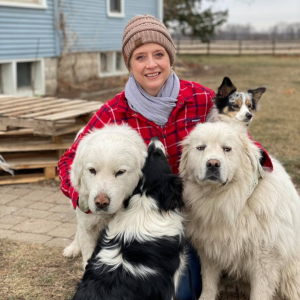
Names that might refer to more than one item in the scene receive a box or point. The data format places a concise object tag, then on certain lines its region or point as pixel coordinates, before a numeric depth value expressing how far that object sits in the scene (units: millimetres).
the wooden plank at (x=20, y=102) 6376
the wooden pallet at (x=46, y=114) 5648
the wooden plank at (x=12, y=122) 5730
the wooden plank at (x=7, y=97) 7422
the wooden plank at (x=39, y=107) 5914
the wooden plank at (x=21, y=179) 5992
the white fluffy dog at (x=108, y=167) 2383
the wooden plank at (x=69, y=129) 5859
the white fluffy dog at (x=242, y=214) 2719
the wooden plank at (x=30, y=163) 5969
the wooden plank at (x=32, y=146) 5941
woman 3193
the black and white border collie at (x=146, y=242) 2410
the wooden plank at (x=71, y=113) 5646
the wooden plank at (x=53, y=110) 5822
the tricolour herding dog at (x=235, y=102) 4791
